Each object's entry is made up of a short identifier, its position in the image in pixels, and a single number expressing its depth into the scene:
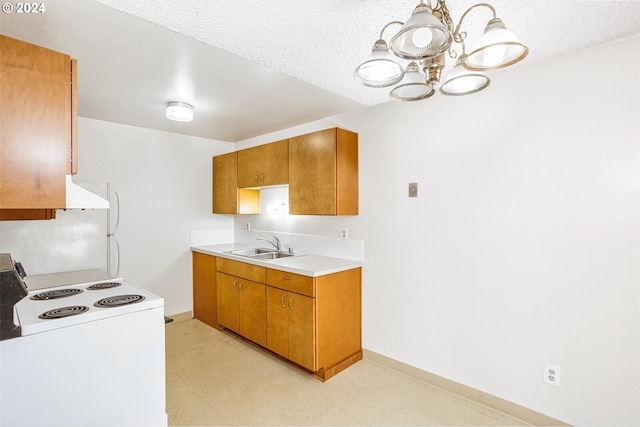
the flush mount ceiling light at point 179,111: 2.74
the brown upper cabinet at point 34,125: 1.27
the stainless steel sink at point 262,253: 3.58
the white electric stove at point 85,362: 1.44
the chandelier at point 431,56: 1.07
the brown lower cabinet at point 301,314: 2.56
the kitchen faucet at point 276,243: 3.76
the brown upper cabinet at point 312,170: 2.80
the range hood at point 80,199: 1.45
